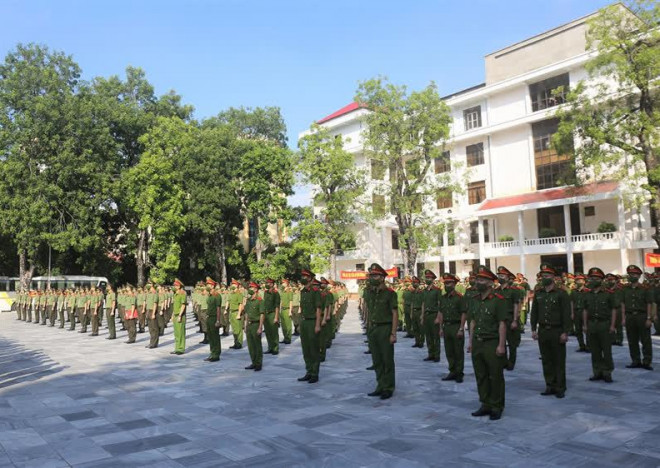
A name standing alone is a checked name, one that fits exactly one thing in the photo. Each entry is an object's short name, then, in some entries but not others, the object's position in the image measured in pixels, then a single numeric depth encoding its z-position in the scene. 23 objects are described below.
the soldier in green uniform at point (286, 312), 15.65
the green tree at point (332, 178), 34.84
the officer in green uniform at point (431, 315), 10.85
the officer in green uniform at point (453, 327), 8.95
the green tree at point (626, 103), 20.39
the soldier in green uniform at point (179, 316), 12.86
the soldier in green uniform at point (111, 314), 17.88
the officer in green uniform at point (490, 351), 6.48
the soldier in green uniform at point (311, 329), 9.23
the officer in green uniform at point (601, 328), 8.57
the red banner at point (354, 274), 30.10
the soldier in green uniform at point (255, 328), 10.59
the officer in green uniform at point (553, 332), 7.58
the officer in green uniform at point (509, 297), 7.12
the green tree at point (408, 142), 30.22
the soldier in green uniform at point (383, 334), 7.77
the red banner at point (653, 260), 19.67
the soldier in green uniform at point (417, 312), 13.46
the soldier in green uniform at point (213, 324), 11.88
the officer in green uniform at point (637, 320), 9.68
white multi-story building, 31.09
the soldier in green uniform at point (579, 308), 10.31
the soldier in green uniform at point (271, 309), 11.02
